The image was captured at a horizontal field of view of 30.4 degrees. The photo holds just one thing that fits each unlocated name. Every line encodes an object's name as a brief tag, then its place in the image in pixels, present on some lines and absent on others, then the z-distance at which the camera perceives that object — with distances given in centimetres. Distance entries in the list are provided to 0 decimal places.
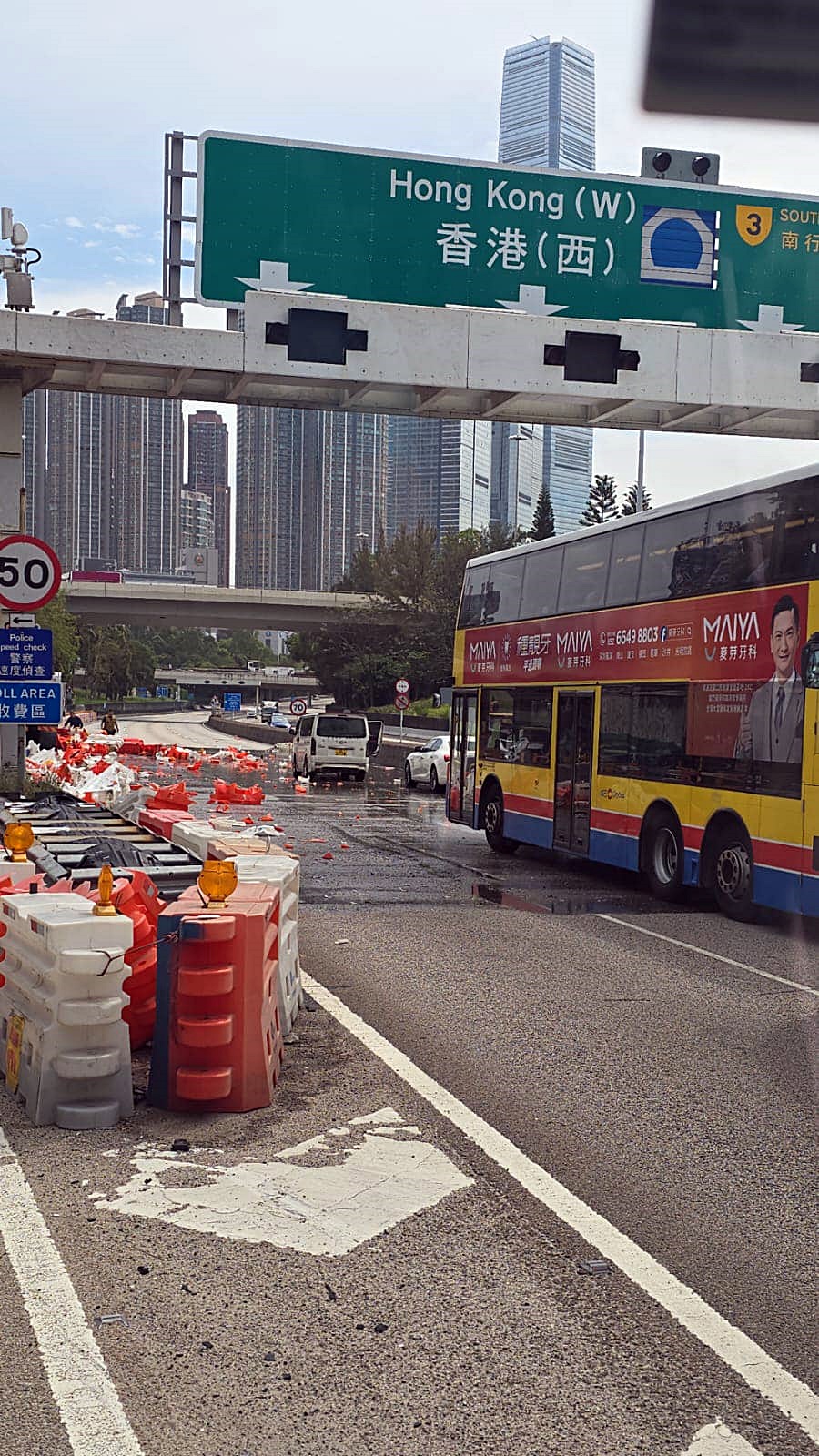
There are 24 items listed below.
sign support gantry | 1720
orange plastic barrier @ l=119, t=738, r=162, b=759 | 4856
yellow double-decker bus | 1299
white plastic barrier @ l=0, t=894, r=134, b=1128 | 645
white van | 3897
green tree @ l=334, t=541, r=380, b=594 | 8899
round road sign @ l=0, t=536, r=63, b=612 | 1308
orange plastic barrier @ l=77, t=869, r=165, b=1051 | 761
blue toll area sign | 1304
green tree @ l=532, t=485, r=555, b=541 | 9650
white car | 3750
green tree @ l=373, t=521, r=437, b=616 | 8019
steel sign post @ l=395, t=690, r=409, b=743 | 5528
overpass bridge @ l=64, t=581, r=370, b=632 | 8519
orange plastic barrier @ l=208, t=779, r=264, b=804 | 2966
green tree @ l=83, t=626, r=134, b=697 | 13125
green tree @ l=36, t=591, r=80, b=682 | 7144
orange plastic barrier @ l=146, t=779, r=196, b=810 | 1688
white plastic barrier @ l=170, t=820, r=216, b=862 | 1034
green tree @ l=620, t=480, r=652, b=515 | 9631
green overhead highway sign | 1764
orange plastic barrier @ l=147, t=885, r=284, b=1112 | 666
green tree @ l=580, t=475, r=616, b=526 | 9488
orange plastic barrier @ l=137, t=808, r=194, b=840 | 1162
